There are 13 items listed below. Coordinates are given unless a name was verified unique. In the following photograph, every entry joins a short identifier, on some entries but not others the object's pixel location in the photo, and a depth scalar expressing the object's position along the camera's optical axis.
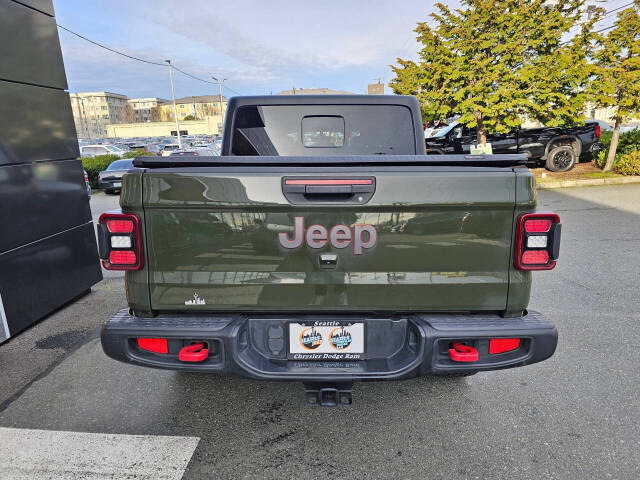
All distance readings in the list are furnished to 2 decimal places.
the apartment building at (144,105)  145.99
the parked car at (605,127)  15.45
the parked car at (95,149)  28.06
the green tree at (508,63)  12.10
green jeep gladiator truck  1.99
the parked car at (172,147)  37.51
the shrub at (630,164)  12.60
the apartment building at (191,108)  124.62
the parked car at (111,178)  15.65
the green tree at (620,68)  11.52
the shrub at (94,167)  18.09
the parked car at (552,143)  13.78
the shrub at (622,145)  13.80
